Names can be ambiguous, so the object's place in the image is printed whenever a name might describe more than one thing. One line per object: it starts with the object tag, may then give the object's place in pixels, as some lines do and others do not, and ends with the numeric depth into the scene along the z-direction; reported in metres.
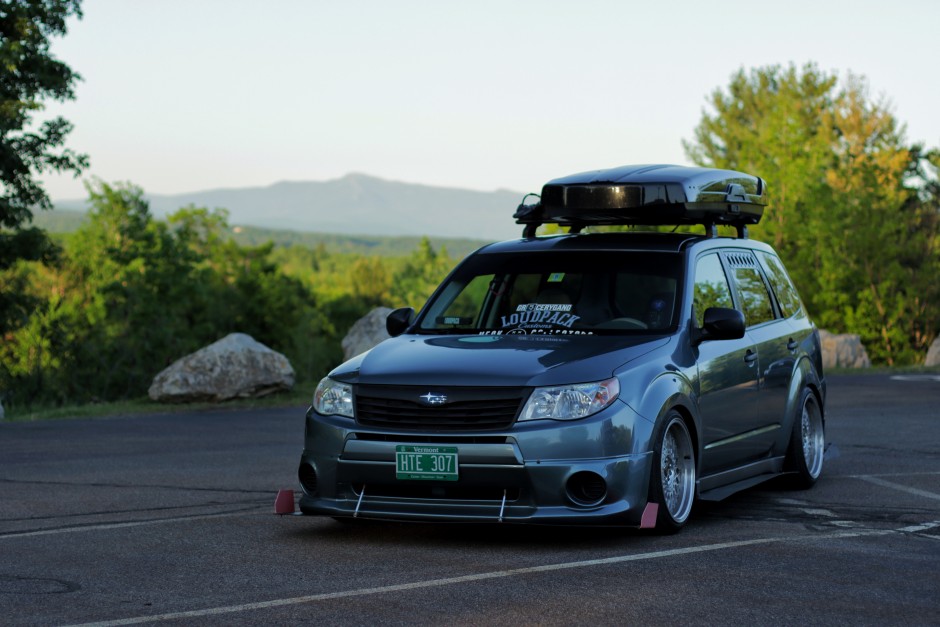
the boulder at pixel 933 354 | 34.06
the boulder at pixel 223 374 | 20.38
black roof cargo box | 9.43
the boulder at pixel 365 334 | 26.06
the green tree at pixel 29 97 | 31.23
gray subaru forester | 7.50
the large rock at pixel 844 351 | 35.59
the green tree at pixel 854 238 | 51.62
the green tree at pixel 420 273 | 145.55
